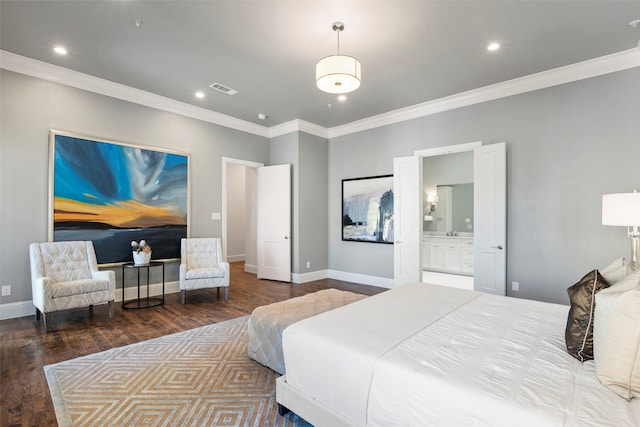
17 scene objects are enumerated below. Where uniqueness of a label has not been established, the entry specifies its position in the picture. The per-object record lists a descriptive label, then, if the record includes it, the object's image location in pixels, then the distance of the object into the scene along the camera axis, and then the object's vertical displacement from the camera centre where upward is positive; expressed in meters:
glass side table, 4.24 -1.22
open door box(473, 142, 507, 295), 4.12 -0.03
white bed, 1.11 -0.66
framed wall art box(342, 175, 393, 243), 5.55 +0.13
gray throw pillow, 1.41 -0.48
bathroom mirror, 7.23 +0.16
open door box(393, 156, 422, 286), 4.90 -0.04
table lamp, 2.50 +0.05
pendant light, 2.74 +1.27
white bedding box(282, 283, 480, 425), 1.47 -0.66
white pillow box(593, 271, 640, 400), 1.15 -0.48
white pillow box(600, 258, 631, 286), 1.66 -0.30
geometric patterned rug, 1.89 -1.22
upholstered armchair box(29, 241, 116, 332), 3.31 -0.74
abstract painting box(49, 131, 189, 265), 3.95 +0.27
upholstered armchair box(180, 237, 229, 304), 4.42 -0.77
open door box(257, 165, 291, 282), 5.89 -0.14
